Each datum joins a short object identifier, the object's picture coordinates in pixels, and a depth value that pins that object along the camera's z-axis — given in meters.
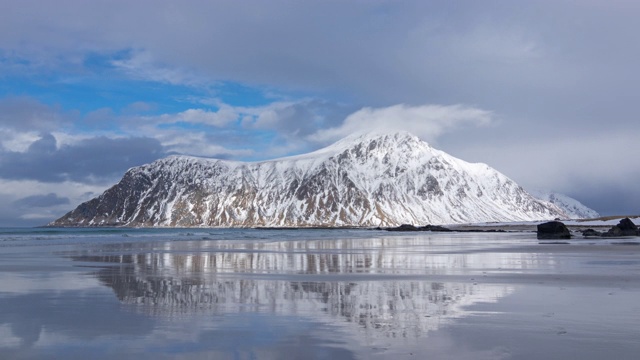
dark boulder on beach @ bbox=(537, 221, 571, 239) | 80.50
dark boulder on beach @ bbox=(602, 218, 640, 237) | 83.24
